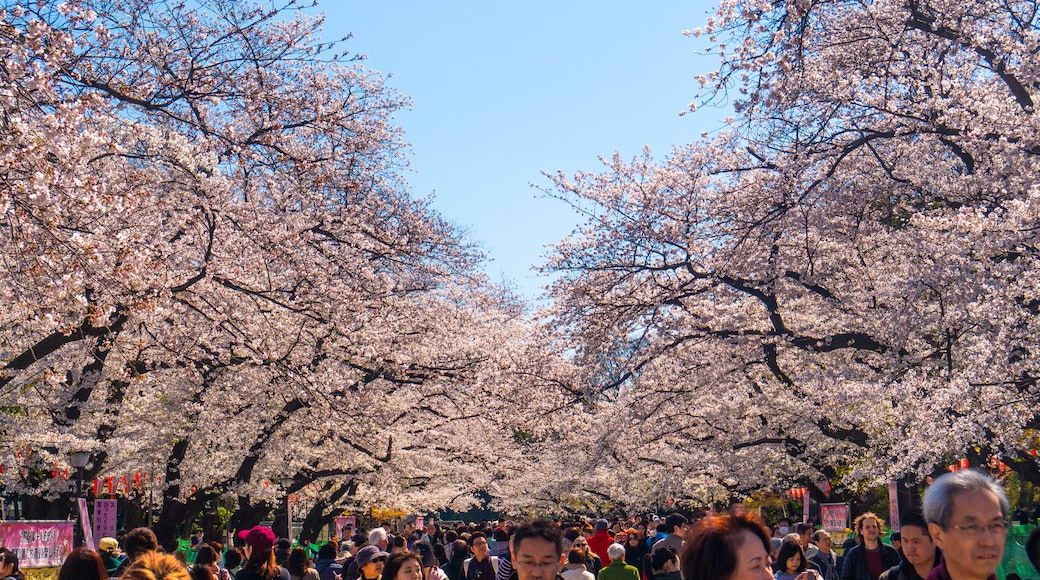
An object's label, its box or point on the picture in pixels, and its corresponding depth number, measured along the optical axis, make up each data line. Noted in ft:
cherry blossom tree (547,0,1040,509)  42.50
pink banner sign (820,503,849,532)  69.41
